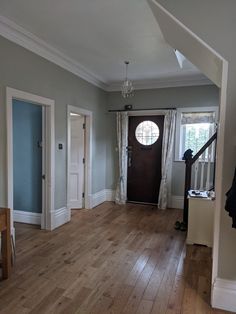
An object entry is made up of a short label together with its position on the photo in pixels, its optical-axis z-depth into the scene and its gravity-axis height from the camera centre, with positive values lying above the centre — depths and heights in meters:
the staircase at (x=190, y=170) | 3.49 -0.43
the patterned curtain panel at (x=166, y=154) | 4.89 -0.25
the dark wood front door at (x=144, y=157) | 5.21 -0.36
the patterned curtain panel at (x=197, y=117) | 4.69 +0.53
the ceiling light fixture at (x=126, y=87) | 3.71 +0.87
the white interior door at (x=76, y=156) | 4.85 -0.33
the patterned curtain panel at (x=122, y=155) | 5.30 -0.32
